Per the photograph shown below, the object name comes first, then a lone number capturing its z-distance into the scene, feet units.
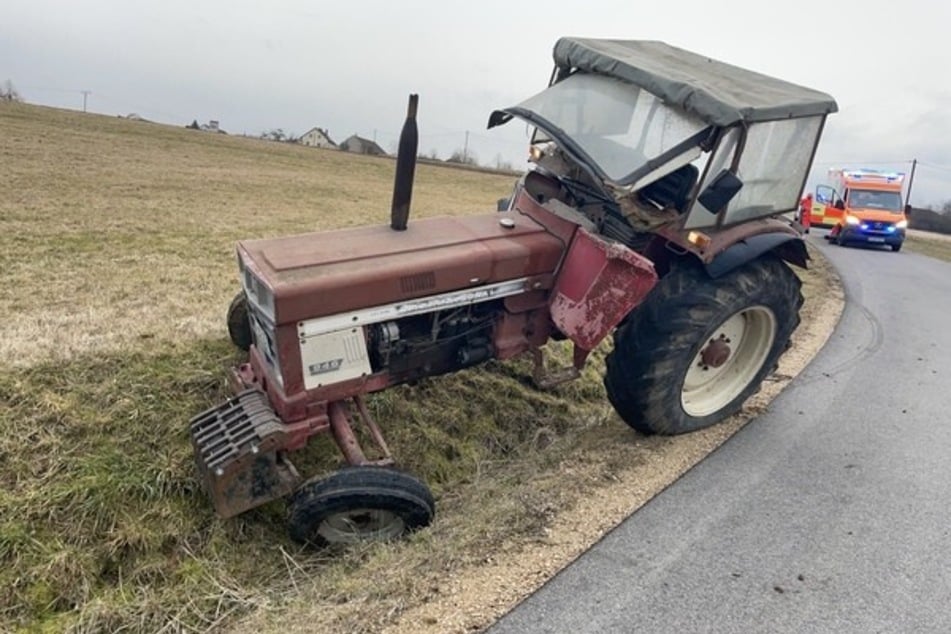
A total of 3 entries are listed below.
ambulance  58.44
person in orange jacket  71.97
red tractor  11.10
